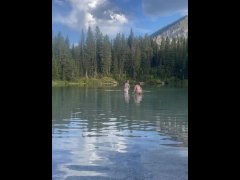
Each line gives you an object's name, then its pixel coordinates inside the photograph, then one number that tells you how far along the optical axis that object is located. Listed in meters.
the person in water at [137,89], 15.58
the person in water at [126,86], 15.82
